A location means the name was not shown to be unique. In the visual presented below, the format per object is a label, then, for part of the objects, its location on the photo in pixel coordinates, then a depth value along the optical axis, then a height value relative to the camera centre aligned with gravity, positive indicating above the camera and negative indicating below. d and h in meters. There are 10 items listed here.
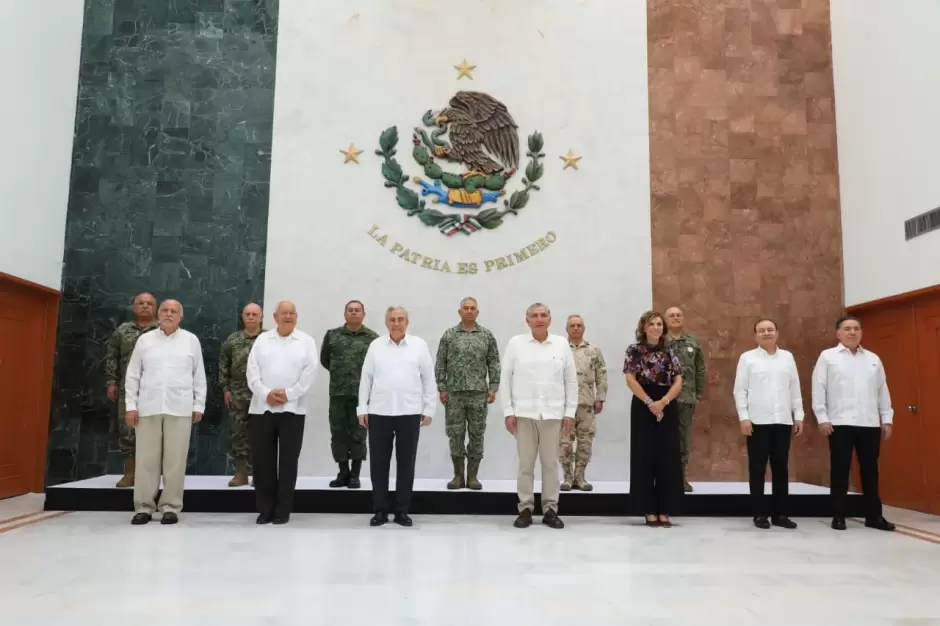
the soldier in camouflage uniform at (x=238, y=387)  5.51 -0.05
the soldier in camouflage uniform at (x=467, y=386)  5.37 -0.01
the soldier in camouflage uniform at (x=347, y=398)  5.41 -0.12
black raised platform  5.01 -0.85
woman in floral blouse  4.52 -0.21
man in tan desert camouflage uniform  5.53 -0.14
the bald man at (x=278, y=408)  4.55 -0.18
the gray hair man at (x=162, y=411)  4.57 -0.21
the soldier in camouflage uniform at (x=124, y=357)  5.43 +0.16
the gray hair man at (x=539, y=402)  4.52 -0.10
